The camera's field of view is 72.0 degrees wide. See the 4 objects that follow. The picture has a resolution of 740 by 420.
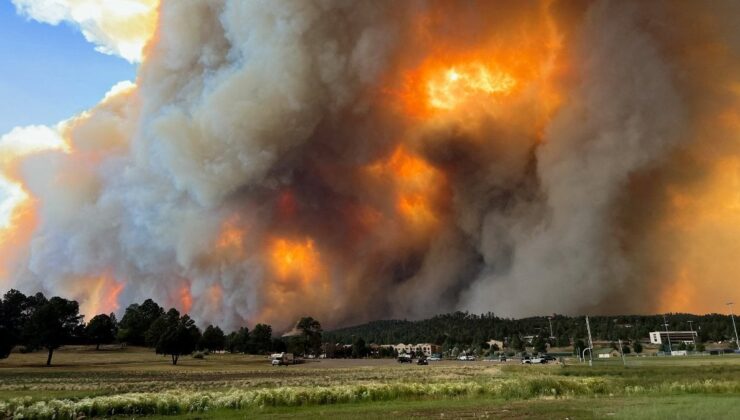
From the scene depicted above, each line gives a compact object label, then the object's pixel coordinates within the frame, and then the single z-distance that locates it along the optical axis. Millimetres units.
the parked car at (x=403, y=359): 113988
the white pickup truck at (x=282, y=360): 103500
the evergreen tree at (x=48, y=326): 96562
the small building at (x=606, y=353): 126225
